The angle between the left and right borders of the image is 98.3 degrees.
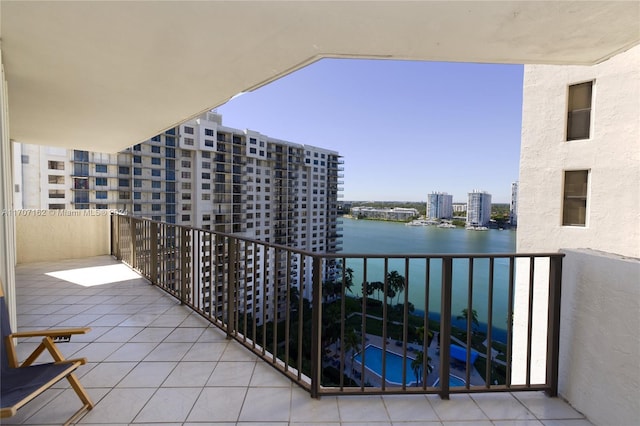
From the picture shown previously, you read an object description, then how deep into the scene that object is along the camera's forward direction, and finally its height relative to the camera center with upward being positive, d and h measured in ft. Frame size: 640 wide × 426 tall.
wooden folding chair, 4.86 -3.37
